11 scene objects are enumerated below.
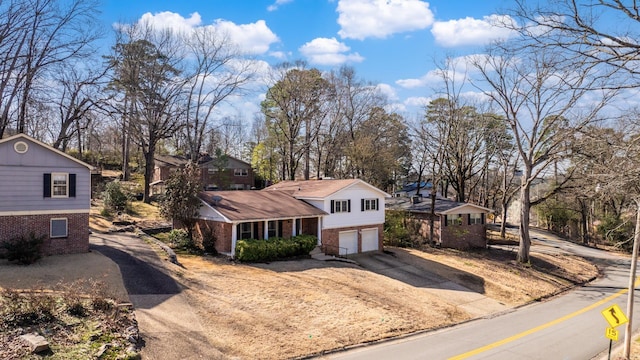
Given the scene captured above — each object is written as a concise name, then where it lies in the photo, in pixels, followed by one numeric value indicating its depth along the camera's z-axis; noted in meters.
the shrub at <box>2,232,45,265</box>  18.62
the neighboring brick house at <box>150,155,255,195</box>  51.62
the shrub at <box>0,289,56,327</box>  11.77
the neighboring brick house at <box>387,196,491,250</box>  37.88
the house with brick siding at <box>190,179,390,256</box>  26.02
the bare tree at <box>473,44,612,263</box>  30.81
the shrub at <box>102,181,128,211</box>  34.56
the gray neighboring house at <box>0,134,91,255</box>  19.73
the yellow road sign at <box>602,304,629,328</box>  12.09
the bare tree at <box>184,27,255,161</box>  40.97
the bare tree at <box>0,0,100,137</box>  23.47
